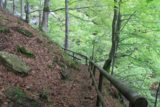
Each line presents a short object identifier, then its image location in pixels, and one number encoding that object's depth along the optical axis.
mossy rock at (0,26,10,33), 9.63
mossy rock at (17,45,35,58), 8.97
